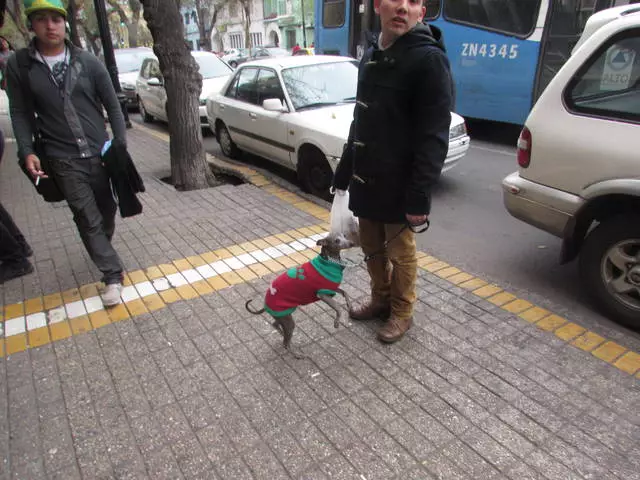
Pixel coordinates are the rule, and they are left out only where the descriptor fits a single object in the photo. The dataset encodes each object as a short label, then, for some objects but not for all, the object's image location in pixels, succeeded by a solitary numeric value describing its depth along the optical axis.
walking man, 2.98
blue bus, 7.47
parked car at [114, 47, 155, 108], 13.56
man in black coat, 2.31
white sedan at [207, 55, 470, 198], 5.66
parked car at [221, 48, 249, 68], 35.06
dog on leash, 2.53
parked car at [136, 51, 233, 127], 9.77
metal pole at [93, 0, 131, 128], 10.12
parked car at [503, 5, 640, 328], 3.02
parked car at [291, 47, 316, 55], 21.67
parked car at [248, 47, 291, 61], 35.69
